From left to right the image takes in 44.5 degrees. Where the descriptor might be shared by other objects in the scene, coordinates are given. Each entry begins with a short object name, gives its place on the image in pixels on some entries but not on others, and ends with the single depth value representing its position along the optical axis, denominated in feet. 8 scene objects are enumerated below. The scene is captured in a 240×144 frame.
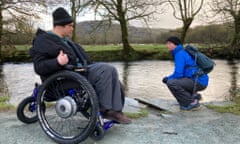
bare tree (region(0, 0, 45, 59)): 50.08
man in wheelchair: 10.49
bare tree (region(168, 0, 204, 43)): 93.50
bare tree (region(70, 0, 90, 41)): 76.89
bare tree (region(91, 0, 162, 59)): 80.43
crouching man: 17.10
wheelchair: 9.79
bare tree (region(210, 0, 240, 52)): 32.88
